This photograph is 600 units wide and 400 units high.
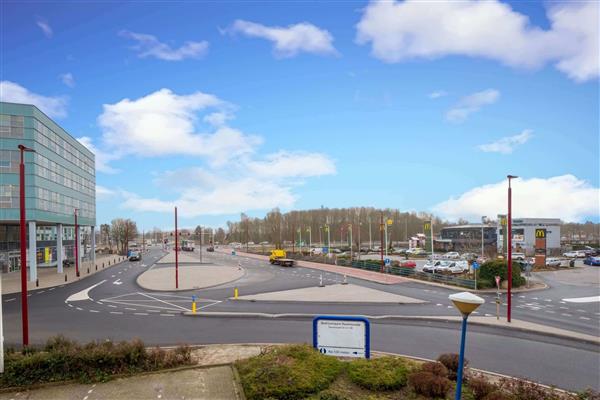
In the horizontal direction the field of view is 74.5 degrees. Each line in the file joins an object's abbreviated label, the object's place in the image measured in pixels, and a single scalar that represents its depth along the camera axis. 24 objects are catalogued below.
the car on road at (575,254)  73.12
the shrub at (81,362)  11.18
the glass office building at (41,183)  38.44
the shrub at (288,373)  9.95
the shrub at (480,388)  9.68
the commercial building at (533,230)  85.31
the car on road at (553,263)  54.69
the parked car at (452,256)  64.44
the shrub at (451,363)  11.02
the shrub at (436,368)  10.72
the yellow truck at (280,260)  55.60
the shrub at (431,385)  9.82
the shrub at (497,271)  32.34
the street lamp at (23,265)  14.63
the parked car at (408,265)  47.59
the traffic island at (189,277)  34.76
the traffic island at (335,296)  26.48
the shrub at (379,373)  10.46
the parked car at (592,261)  58.41
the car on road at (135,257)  72.44
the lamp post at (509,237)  19.74
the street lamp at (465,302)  7.27
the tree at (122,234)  98.44
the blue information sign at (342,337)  12.41
